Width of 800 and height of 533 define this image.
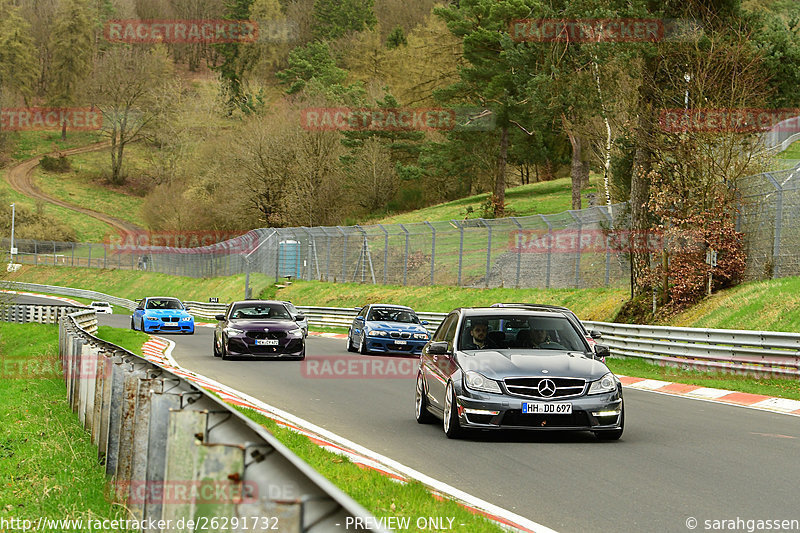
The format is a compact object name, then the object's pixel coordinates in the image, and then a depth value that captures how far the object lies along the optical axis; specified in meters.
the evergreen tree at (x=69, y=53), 142.12
